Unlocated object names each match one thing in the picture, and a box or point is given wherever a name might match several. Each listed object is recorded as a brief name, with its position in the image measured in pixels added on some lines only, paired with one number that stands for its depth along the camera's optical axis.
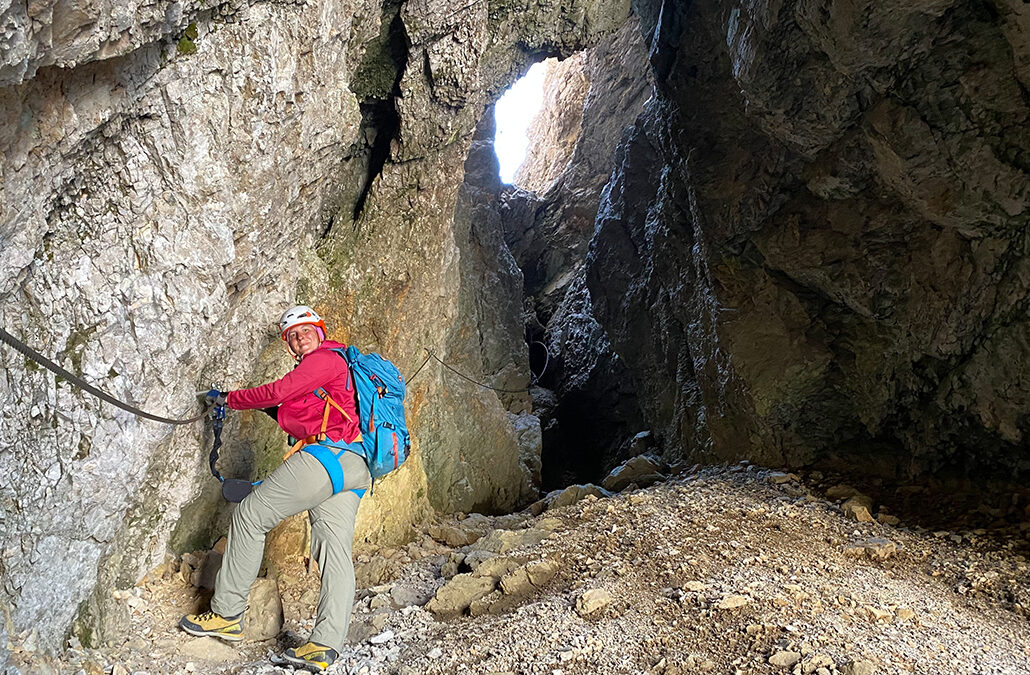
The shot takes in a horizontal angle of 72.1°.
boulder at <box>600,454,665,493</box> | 9.98
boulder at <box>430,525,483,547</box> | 7.22
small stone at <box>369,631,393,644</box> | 4.67
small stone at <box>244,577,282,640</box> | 4.82
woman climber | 4.34
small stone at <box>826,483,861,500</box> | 7.06
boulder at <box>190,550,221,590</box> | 5.09
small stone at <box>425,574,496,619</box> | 5.22
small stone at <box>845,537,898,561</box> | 5.67
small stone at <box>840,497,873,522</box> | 6.38
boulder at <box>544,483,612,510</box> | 8.00
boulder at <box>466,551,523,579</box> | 5.60
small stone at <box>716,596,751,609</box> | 4.59
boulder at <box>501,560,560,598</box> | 5.33
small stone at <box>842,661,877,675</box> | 3.71
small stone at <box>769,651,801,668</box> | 3.87
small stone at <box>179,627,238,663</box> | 4.39
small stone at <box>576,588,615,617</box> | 4.72
